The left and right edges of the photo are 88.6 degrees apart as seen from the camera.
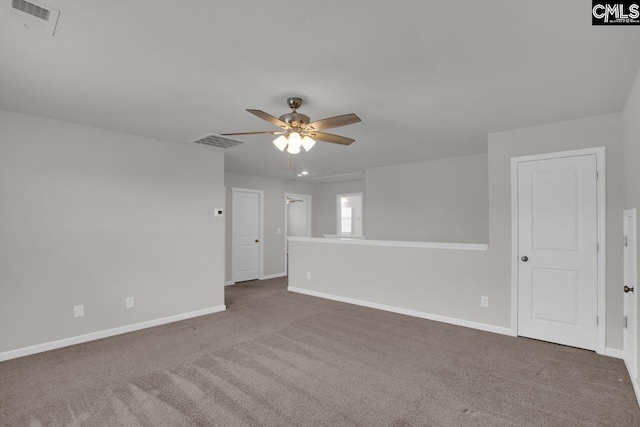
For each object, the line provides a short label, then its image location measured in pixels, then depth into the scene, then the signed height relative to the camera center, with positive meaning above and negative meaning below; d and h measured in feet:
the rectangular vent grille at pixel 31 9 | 5.24 +3.38
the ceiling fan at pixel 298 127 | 8.85 +2.41
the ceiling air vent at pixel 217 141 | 13.50 +3.14
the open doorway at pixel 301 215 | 26.50 -0.15
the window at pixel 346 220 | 30.36 -0.64
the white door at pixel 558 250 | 10.80 -1.33
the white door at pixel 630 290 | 8.19 -2.09
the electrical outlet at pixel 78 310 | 11.62 -3.43
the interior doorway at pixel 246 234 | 22.82 -1.44
